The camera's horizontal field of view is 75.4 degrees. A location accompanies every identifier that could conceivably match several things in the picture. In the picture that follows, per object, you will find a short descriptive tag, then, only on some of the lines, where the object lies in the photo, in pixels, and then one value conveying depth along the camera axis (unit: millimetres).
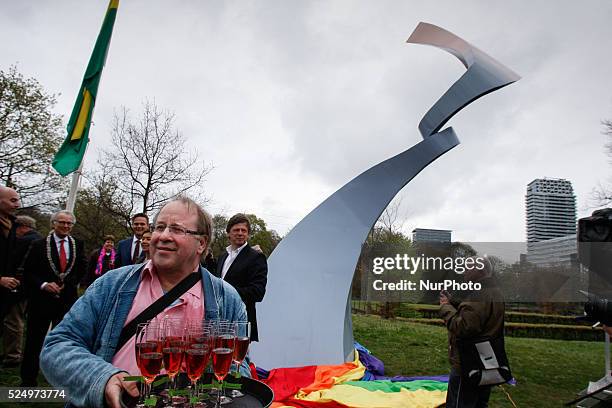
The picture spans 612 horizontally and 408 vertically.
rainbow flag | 4688
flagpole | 6659
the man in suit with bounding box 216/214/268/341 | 4414
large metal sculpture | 5953
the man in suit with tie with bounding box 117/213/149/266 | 5195
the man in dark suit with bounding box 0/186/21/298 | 4055
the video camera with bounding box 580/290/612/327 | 2715
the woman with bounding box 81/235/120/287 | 6680
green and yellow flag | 7391
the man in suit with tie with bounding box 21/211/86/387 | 4395
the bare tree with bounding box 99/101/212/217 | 14109
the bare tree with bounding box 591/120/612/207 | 14763
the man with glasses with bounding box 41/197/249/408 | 1301
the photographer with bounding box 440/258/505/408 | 3225
